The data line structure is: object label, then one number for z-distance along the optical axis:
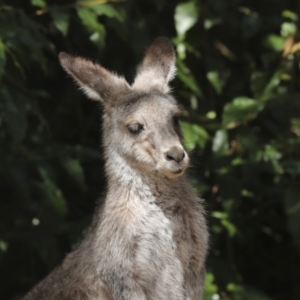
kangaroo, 10.93
